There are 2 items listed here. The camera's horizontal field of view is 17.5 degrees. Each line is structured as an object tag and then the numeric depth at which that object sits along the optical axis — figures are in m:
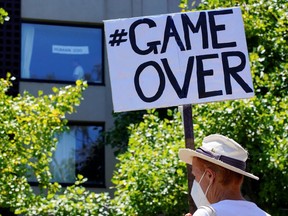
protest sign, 6.33
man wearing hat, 4.41
